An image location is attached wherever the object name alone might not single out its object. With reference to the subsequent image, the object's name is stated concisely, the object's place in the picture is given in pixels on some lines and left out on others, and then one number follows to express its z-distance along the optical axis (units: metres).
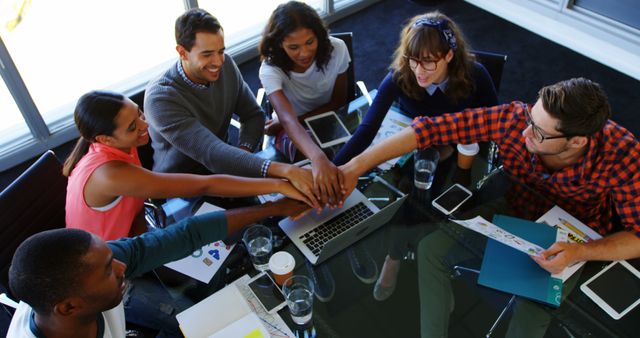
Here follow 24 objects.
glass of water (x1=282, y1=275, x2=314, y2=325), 1.54
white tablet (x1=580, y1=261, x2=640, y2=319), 1.54
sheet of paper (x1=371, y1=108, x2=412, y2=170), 2.29
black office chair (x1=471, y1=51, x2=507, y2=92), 2.49
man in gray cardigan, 2.13
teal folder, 1.58
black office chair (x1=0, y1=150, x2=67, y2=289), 1.82
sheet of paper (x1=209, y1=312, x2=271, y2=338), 1.47
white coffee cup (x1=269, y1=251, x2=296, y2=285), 1.62
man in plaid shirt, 1.64
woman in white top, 2.32
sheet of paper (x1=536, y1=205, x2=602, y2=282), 1.71
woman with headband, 2.16
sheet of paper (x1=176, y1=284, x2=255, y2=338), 1.51
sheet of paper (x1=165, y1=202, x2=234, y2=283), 1.69
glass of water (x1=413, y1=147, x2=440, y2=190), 2.02
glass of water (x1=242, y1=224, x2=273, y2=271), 1.70
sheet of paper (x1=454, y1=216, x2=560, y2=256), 1.61
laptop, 1.71
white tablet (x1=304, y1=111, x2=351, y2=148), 2.35
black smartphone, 1.58
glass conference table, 1.53
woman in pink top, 1.83
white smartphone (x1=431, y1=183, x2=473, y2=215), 1.91
